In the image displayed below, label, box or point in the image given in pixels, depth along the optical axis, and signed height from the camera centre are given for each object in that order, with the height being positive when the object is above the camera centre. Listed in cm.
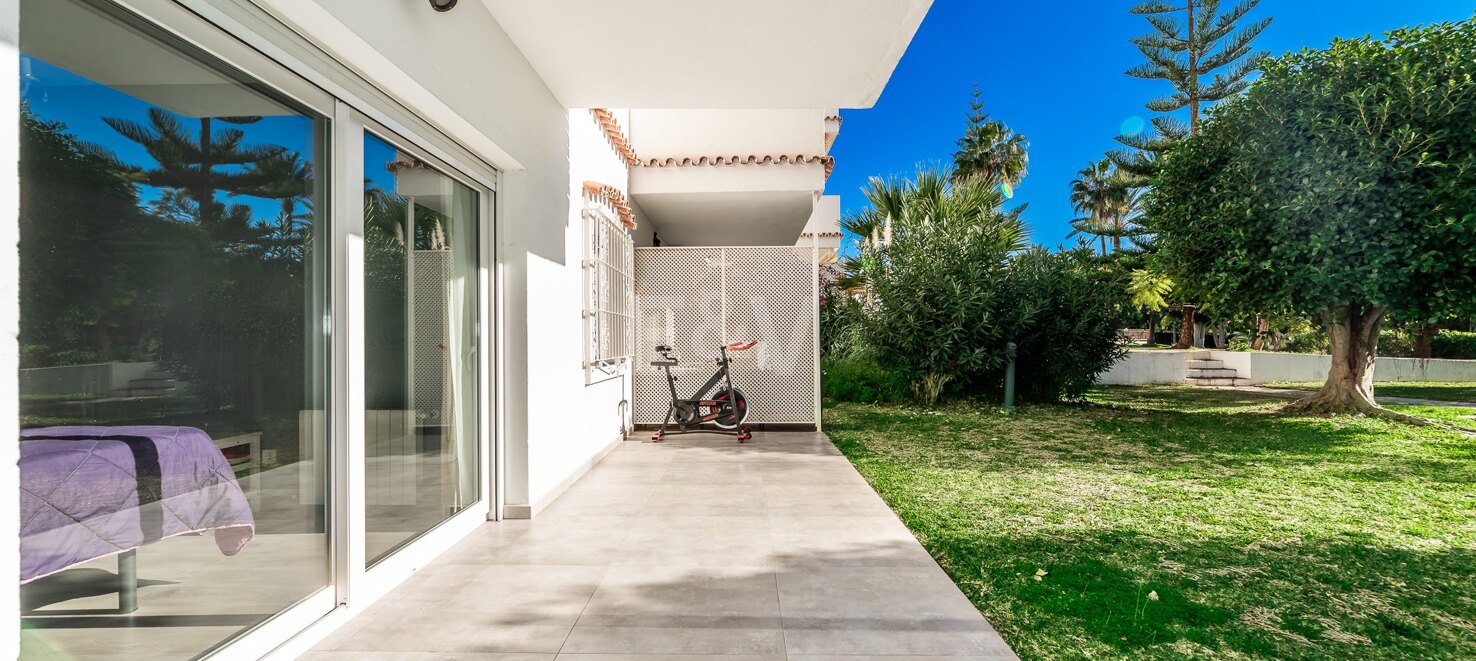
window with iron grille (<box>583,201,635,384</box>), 573 +43
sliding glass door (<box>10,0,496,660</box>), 154 +3
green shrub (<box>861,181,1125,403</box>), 1008 +36
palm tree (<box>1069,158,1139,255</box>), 2408 +521
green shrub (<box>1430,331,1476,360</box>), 1845 -39
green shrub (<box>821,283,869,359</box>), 1230 +17
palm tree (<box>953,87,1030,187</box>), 2198 +579
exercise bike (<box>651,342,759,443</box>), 753 -73
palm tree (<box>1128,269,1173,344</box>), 1653 +108
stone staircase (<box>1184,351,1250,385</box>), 1580 -87
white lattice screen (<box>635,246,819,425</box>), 815 +26
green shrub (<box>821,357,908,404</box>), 1110 -72
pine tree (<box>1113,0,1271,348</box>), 1791 +724
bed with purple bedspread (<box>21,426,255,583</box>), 151 -34
